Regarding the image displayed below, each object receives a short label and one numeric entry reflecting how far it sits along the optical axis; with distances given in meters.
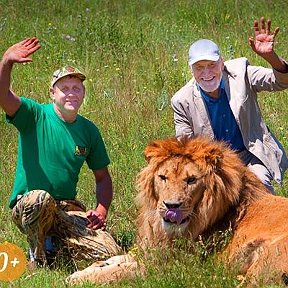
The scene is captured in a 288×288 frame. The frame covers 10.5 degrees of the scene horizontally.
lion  10.10
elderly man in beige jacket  11.54
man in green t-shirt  10.97
